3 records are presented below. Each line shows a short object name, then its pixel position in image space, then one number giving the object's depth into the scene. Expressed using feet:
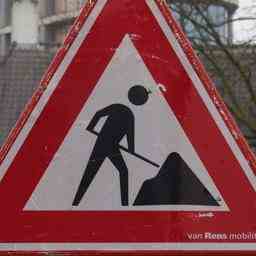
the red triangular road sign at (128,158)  13.39
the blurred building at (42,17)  56.69
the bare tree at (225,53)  53.24
